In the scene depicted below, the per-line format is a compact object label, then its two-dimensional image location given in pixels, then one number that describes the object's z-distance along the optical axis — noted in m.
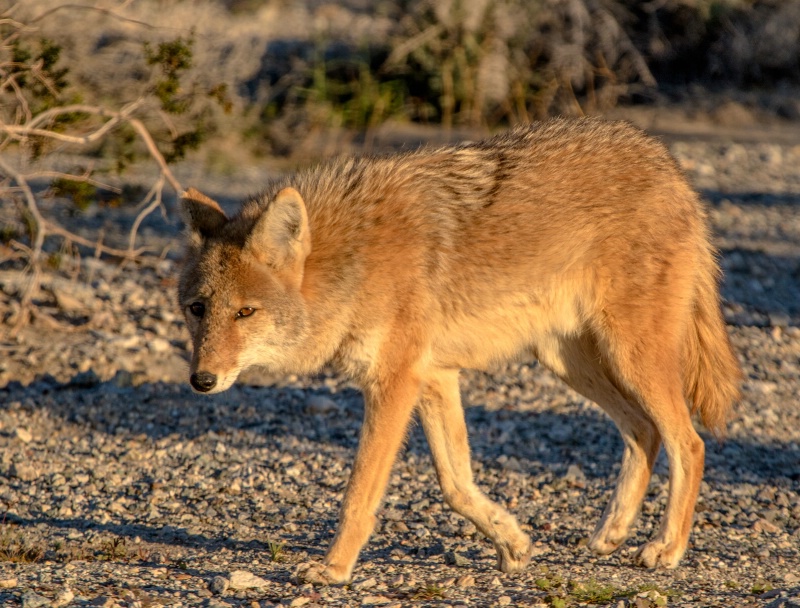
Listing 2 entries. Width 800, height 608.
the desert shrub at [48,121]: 14.23
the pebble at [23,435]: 12.91
